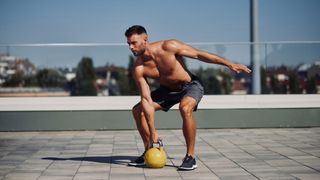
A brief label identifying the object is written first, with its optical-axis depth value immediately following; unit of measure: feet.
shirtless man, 23.73
